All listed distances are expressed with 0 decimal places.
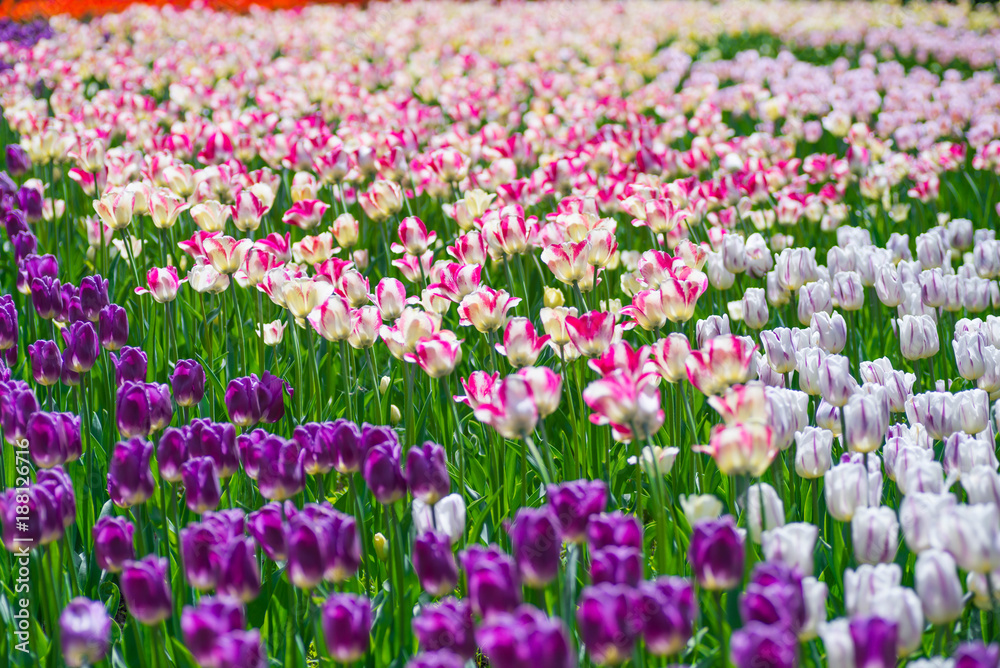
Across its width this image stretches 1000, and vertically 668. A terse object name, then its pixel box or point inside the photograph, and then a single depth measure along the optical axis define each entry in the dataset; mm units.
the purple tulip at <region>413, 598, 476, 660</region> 2309
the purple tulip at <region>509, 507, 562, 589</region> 2342
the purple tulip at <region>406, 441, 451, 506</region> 2484
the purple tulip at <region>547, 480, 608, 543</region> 2384
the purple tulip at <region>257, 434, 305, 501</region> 2549
